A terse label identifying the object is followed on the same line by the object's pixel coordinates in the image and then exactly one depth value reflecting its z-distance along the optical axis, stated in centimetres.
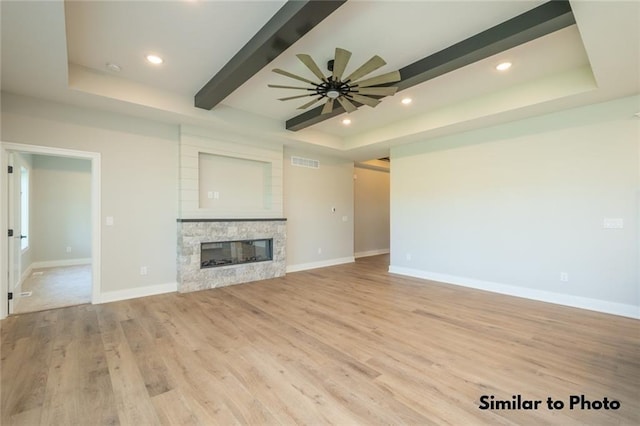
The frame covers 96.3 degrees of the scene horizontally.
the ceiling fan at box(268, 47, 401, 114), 256
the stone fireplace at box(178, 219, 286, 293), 465
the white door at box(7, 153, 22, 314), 356
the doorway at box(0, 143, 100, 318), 358
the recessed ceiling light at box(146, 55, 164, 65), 319
